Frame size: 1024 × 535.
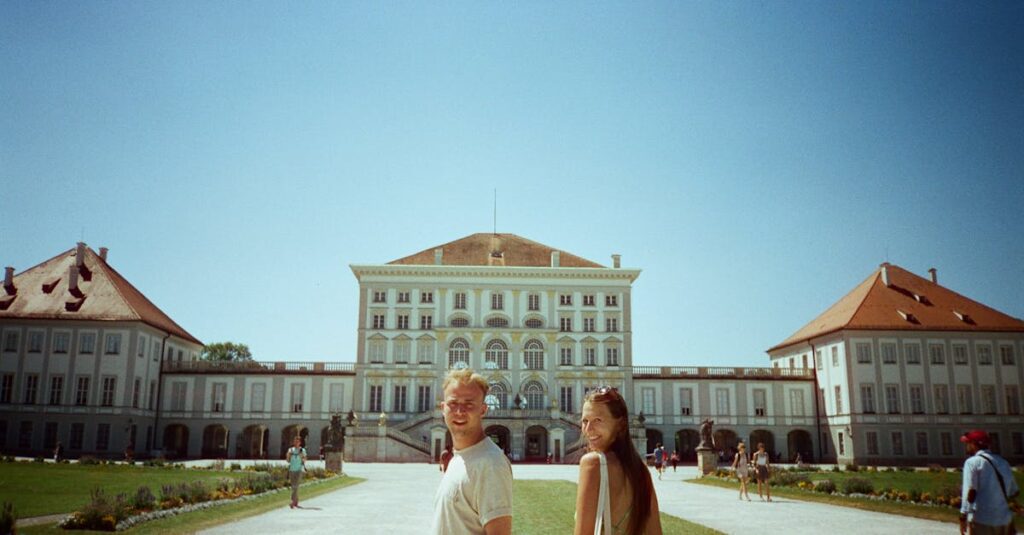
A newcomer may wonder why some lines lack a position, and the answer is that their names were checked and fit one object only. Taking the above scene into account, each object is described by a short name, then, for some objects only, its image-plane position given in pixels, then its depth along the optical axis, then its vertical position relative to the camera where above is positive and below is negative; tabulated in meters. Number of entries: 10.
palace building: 48.09 +2.40
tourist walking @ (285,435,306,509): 17.71 -1.40
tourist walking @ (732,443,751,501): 21.86 -1.60
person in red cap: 7.40 -0.76
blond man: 3.68 -0.36
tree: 84.81 +5.89
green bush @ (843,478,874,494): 21.52 -2.11
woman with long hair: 3.84 -0.36
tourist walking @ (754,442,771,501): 21.64 -1.60
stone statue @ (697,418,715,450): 34.50 -1.21
